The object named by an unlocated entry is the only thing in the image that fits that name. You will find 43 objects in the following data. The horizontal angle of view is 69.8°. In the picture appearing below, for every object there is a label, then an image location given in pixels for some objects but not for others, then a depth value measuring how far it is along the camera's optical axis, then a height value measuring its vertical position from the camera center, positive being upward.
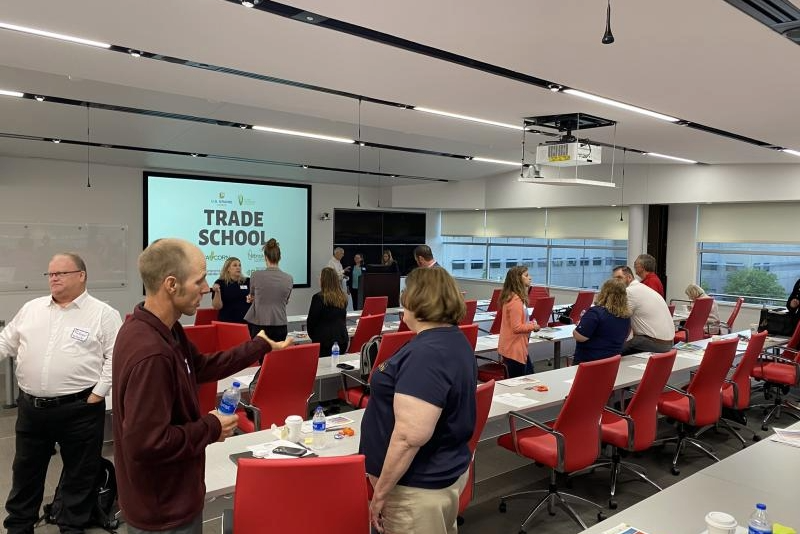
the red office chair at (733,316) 8.64 -1.16
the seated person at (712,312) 8.11 -1.04
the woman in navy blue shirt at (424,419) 1.95 -0.65
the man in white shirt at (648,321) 5.45 -0.80
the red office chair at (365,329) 6.13 -1.03
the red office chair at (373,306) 8.00 -1.01
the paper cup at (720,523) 1.85 -0.92
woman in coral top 5.07 -0.77
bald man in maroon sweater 1.60 -0.52
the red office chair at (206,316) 6.70 -0.99
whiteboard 9.12 -0.35
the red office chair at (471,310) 7.65 -1.02
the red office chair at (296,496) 1.88 -0.87
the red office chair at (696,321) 7.70 -1.11
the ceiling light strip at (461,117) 5.90 +1.28
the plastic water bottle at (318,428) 2.89 -1.01
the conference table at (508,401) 2.52 -1.11
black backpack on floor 3.51 -1.70
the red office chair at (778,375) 5.93 -1.42
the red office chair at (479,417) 2.94 -0.96
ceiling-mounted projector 6.11 +0.90
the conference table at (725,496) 2.14 -1.07
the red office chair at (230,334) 4.81 -0.87
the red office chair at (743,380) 4.93 -1.22
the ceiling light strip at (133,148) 7.67 +1.23
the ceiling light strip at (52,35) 3.50 +1.23
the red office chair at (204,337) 4.87 -0.90
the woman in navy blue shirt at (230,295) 6.36 -0.70
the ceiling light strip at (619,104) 4.94 +1.24
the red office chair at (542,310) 7.92 -1.03
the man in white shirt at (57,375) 3.15 -0.81
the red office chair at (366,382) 4.65 -1.18
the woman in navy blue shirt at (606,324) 4.84 -0.73
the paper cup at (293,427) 2.94 -1.00
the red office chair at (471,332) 5.31 -0.90
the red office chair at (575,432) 3.45 -1.21
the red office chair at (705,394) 4.44 -1.23
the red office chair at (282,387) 3.83 -1.07
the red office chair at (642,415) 3.85 -1.21
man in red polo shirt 7.23 -0.39
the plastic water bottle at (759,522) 1.82 -0.91
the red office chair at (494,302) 9.55 -1.11
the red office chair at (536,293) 10.19 -1.03
